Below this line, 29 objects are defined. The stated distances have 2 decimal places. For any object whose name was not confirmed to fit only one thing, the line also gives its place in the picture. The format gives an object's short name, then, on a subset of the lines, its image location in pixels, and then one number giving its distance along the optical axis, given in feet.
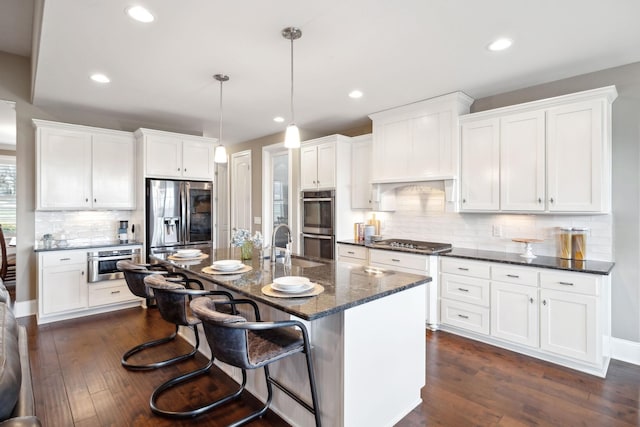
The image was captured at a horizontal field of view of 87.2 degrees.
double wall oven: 15.55
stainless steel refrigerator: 14.85
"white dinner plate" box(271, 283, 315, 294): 6.14
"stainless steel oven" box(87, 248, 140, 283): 13.56
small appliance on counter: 15.26
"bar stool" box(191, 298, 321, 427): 5.33
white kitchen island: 5.81
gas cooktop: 12.08
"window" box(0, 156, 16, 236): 21.38
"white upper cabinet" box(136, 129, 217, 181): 14.88
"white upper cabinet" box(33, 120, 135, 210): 13.25
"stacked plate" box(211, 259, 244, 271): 8.09
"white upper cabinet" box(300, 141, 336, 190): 15.52
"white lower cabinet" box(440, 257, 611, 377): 8.86
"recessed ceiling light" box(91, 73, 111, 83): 10.40
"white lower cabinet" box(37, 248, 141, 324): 12.71
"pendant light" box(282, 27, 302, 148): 7.79
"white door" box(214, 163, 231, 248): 23.20
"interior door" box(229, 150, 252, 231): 20.88
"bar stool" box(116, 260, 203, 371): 9.07
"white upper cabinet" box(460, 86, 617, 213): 9.42
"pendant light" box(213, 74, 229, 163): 10.48
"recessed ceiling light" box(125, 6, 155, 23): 6.93
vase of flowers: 9.43
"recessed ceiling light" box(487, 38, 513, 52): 8.22
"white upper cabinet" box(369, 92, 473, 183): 12.12
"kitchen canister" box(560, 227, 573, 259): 10.25
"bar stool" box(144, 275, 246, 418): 7.18
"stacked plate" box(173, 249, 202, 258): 10.07
